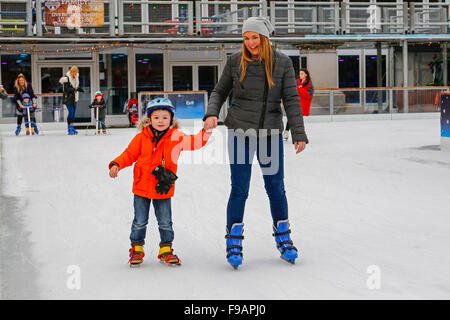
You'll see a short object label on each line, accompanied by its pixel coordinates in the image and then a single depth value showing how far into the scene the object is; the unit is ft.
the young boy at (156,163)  15.61
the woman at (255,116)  15.42
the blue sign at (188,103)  77.97
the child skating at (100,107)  61.62
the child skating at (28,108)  60.59
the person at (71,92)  60.49
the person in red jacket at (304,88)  49.49
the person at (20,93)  60.39
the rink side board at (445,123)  41.83
